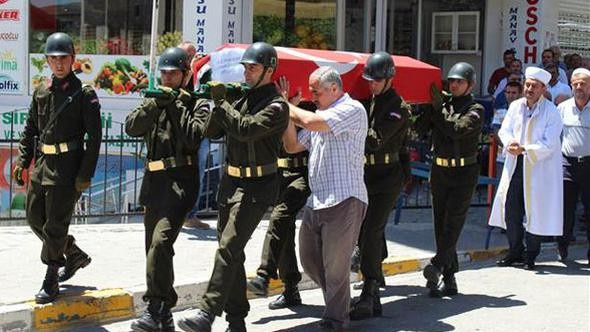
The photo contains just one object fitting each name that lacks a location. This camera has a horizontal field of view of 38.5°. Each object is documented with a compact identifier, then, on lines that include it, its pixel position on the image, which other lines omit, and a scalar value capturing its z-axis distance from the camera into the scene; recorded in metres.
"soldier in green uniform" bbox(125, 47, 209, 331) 5.78
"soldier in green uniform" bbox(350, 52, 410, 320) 6.56
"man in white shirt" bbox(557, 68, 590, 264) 9.05
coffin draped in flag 6.27
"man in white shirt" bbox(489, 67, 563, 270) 8.43
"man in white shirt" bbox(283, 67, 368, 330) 5.85
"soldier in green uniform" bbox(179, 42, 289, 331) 5.53
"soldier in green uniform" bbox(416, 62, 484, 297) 7.18
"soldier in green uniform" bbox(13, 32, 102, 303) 6.21
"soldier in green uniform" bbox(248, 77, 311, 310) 6.68
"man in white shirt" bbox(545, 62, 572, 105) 11.28
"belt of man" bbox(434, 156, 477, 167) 7.32
